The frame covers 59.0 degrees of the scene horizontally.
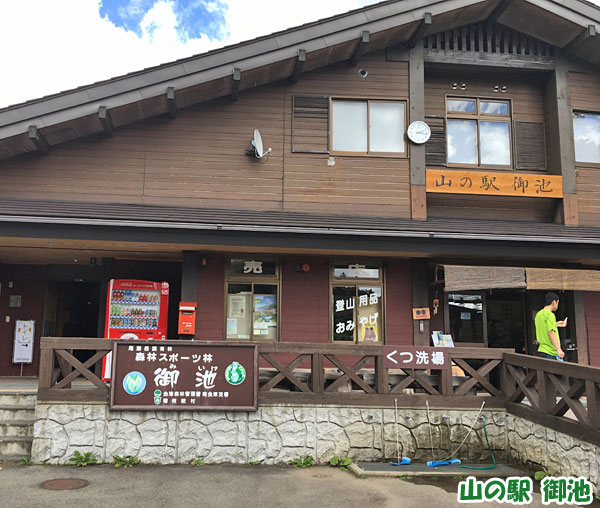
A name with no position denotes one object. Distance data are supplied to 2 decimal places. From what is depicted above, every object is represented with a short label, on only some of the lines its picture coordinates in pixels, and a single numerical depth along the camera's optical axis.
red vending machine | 9.99
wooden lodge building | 9.59
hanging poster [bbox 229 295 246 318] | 10.16
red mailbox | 9.68
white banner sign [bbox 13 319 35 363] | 11.27
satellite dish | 10.27
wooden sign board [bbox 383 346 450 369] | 7.62
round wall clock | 10.79
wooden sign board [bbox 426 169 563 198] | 10.80
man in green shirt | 7.32
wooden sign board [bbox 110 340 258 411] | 7.02
